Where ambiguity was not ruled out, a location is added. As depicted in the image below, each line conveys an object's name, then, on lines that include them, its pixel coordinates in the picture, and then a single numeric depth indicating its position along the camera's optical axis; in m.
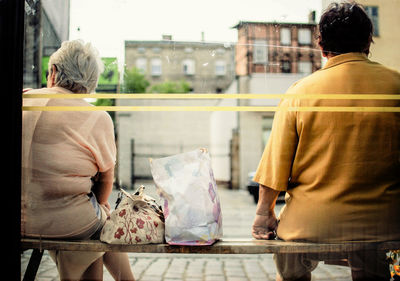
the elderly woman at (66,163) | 1.88
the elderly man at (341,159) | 1.78
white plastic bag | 1.76
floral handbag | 1.82
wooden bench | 1.77
